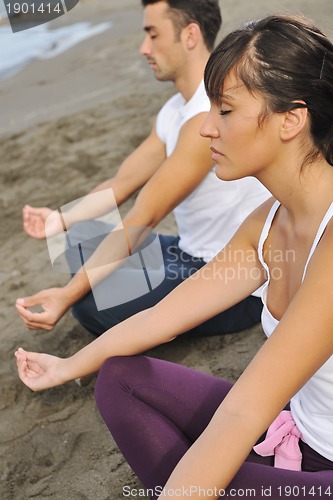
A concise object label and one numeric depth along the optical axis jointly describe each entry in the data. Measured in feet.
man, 10.68
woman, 7.53
